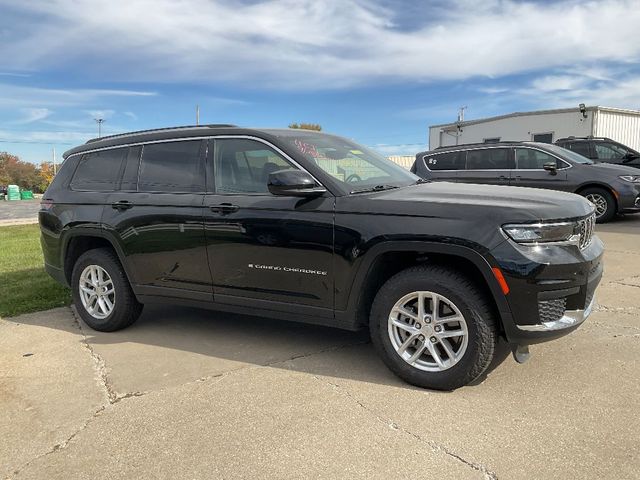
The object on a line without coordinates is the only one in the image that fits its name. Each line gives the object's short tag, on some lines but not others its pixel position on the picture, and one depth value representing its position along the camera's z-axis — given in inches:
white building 842.2
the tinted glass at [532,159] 440.1
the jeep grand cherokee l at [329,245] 129.3
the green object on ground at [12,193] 2203.5
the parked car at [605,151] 557.6
